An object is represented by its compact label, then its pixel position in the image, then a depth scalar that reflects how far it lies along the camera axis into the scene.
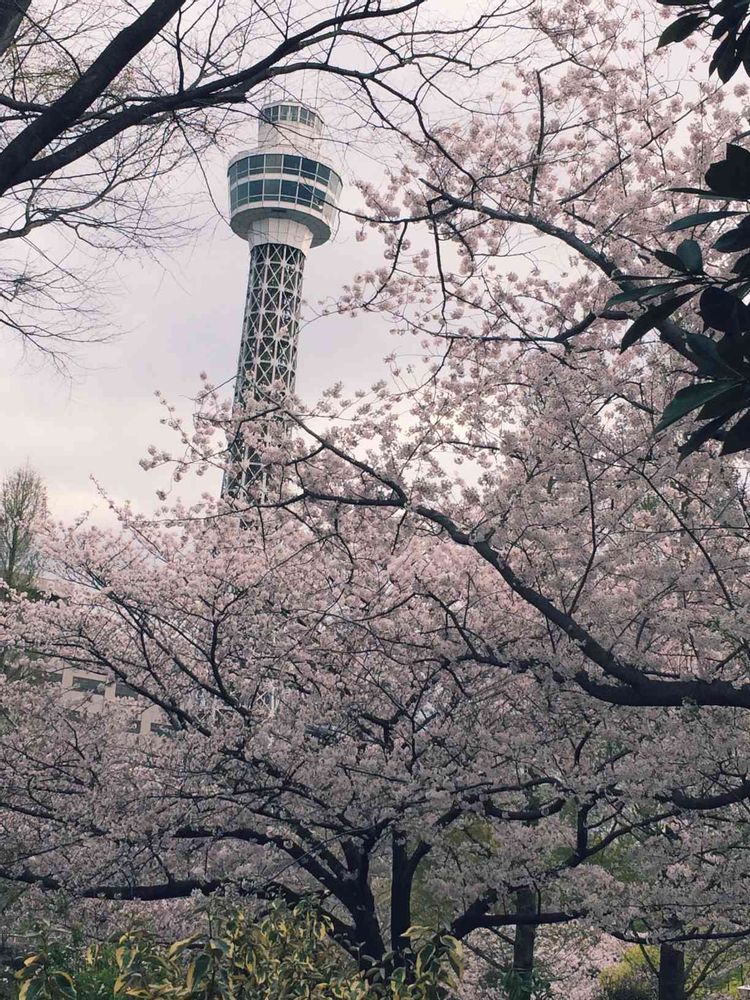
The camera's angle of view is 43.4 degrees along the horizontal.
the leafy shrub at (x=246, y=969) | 3.79
